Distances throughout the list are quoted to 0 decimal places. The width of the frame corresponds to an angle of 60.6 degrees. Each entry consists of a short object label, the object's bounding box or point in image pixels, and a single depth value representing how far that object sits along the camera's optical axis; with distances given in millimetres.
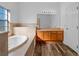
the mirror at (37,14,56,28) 1657
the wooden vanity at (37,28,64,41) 1540
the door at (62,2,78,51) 1620
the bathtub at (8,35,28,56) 914
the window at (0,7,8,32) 1106
